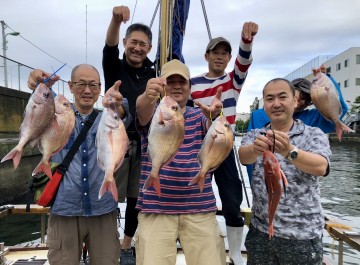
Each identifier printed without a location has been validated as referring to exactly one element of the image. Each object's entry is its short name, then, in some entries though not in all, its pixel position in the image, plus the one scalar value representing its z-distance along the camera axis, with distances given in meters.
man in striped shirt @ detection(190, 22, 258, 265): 4.05
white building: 57.78
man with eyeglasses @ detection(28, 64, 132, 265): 3.25
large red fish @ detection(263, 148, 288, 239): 2.72
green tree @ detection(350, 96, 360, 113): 50.82
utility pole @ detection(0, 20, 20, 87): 15.37
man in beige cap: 3.17
